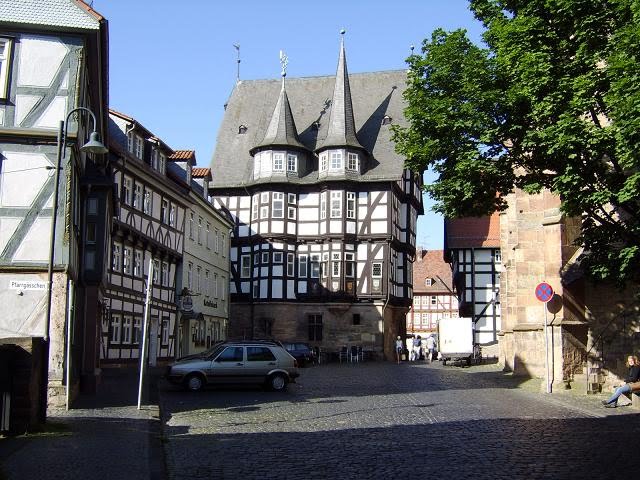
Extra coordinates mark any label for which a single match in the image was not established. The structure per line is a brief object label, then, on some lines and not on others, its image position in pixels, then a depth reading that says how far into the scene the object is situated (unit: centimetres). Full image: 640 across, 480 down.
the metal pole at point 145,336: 1650
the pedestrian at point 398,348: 5181
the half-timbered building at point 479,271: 5809
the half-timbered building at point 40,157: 1733
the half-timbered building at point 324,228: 5159
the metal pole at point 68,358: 1620
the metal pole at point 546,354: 2222
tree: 1527
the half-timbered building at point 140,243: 3212
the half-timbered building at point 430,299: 8919
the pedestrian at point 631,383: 1761
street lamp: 1418
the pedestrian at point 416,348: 5528
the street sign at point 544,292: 2198
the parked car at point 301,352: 4119
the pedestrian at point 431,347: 5456
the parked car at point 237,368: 2253
